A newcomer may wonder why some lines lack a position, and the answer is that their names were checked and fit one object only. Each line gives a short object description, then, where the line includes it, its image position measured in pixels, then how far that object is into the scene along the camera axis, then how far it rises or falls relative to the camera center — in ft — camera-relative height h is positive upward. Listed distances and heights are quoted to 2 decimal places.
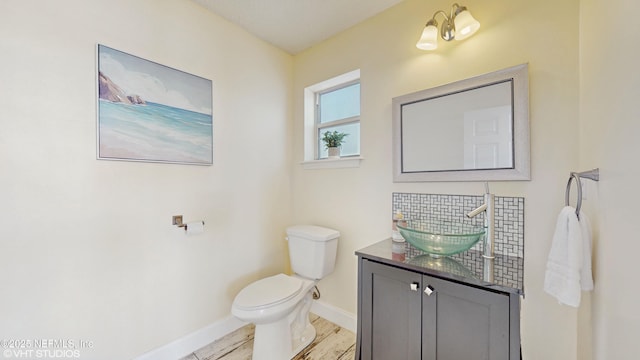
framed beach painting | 4.42 +1.40
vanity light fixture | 4.29 +2.80
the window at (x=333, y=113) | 6.81 +2.00
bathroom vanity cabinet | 3.07 -2.01
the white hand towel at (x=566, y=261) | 2.75 -1.01
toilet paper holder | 5.26 -0.93
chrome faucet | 3.88 -0.70
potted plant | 6.86 +1.01
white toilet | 4.79 -2.50
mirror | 4.07 +0.91
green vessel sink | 3.75 -1.02
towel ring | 2.83 -0.17
